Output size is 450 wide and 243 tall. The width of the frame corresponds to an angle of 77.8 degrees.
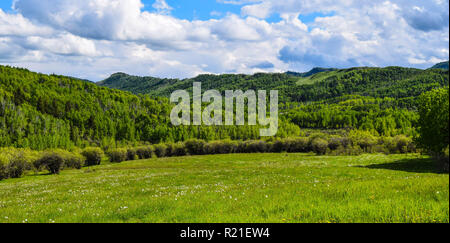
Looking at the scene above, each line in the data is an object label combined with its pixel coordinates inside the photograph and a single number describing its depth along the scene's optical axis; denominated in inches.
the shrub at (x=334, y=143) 4307.1
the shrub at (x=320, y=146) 4325.5
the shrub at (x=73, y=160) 3799.2
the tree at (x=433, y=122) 1606.8
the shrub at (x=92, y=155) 4480.8
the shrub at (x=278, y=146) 5492.1
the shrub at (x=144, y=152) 5523.6
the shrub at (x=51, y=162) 3398.1
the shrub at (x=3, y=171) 2792.8
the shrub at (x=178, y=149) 5824.3
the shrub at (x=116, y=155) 5049.2
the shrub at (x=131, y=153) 5423.2
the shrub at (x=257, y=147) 5692.9
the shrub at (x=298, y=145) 5305.1
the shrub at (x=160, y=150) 5698.8
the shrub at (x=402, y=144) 3316.9
